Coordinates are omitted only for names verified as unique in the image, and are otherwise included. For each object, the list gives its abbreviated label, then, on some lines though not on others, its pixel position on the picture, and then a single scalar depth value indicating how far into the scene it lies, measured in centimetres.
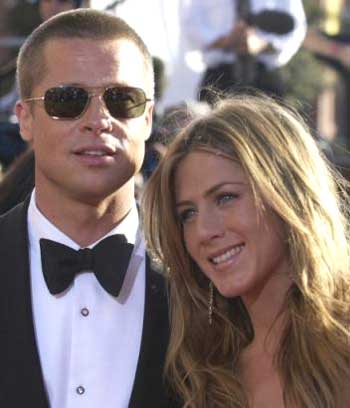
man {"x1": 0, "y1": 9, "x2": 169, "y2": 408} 535
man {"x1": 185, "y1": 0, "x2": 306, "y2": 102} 1044
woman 516
